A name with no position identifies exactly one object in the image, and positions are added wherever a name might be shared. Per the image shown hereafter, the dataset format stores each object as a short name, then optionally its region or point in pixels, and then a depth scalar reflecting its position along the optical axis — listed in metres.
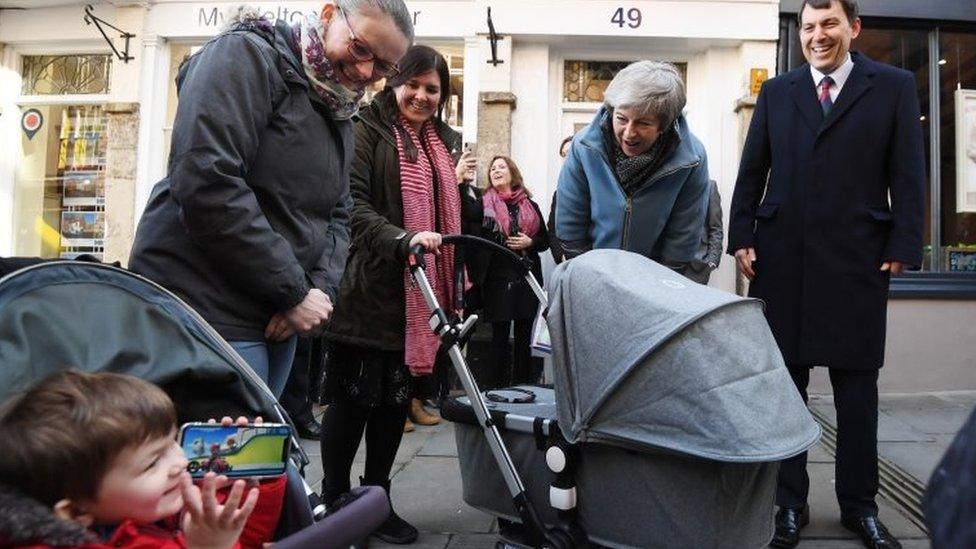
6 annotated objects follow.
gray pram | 2.06
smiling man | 3.26
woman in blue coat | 3.00
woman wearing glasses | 2.00
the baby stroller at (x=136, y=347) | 1.48
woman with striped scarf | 3.05
